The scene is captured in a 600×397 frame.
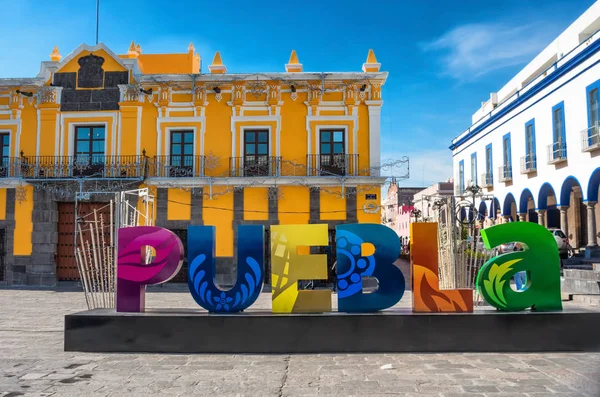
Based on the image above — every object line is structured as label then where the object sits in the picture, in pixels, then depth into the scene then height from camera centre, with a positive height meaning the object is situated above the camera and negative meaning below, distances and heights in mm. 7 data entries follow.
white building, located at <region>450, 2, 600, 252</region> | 17438 +3958
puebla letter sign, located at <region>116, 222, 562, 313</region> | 7348 -450
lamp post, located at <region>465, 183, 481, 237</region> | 21253 +2007
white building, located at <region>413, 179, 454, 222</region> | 44450 +4165
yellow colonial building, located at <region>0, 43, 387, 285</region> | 18578 +3136
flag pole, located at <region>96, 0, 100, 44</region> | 20531 +8724
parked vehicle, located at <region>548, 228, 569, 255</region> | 17203 -126
